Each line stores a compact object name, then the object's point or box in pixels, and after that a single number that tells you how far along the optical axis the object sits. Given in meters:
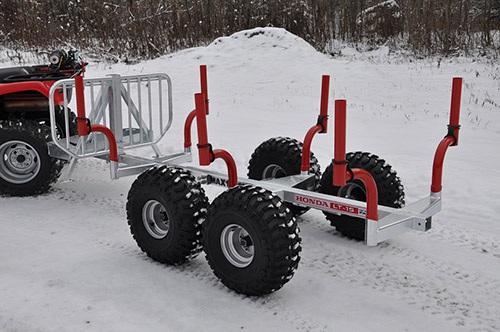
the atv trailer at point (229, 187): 3.29
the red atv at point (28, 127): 5.37
